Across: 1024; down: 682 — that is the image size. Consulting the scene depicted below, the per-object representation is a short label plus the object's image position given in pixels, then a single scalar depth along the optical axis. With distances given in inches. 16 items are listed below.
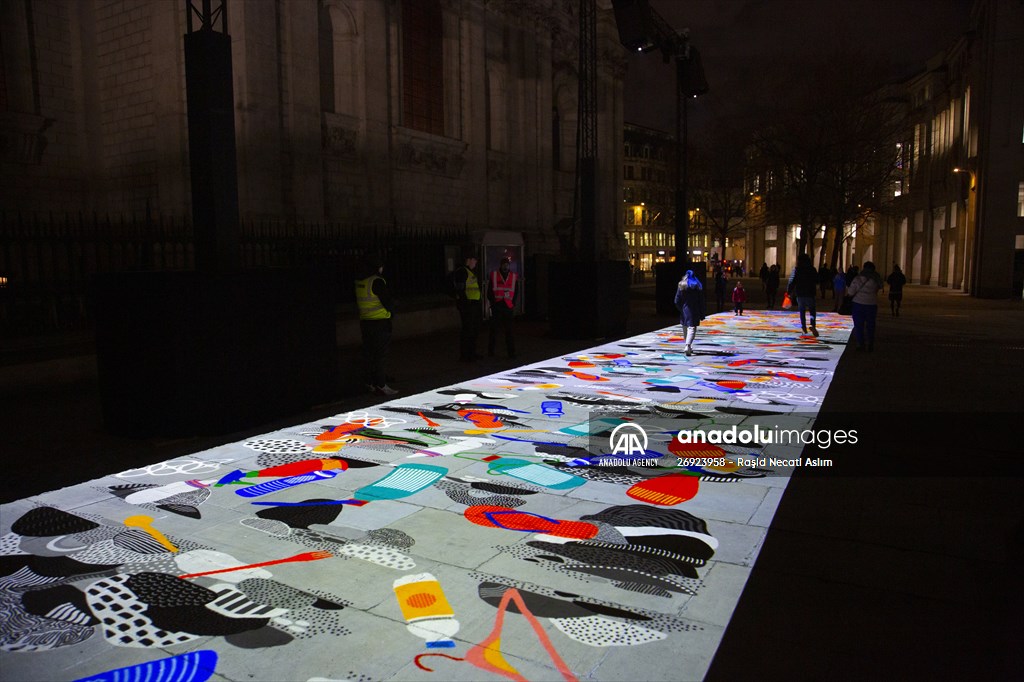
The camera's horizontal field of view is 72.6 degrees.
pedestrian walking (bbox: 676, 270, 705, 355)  537.0
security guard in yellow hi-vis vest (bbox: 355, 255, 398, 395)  383.2
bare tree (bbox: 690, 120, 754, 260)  1868.8
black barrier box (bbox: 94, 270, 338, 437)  285.1
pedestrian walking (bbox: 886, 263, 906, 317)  893.6
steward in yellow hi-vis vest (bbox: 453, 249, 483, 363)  479.2
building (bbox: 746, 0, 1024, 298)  1293.1
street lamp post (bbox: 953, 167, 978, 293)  1393.9
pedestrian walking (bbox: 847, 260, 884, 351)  532.1
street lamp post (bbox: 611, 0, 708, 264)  748.6
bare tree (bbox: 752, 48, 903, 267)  1280.8
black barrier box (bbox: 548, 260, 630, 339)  639.1
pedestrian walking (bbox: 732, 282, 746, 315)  939.3
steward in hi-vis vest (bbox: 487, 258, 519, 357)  505.0
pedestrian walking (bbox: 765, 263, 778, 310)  1047.0
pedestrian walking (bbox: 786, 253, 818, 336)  655.1
